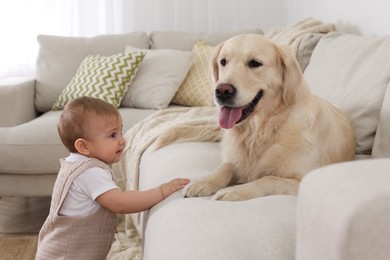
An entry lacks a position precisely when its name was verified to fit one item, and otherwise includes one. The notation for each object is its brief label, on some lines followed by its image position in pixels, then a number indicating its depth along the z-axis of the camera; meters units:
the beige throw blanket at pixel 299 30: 2.73
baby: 1.52
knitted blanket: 2.20
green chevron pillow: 3.27
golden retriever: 1.62
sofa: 0.68
